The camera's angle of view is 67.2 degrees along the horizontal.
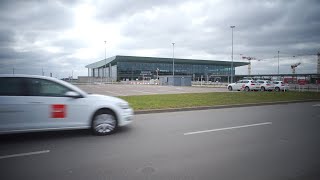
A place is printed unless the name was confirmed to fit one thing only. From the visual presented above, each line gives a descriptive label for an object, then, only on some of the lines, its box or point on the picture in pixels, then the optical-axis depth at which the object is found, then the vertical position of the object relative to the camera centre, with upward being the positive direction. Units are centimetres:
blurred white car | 593 -62
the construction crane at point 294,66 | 11656 +823
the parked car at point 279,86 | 3362 -43
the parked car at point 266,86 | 3378 -43
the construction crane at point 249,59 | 12521 +1296
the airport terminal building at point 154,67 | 11044 +804
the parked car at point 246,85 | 3391 -36
